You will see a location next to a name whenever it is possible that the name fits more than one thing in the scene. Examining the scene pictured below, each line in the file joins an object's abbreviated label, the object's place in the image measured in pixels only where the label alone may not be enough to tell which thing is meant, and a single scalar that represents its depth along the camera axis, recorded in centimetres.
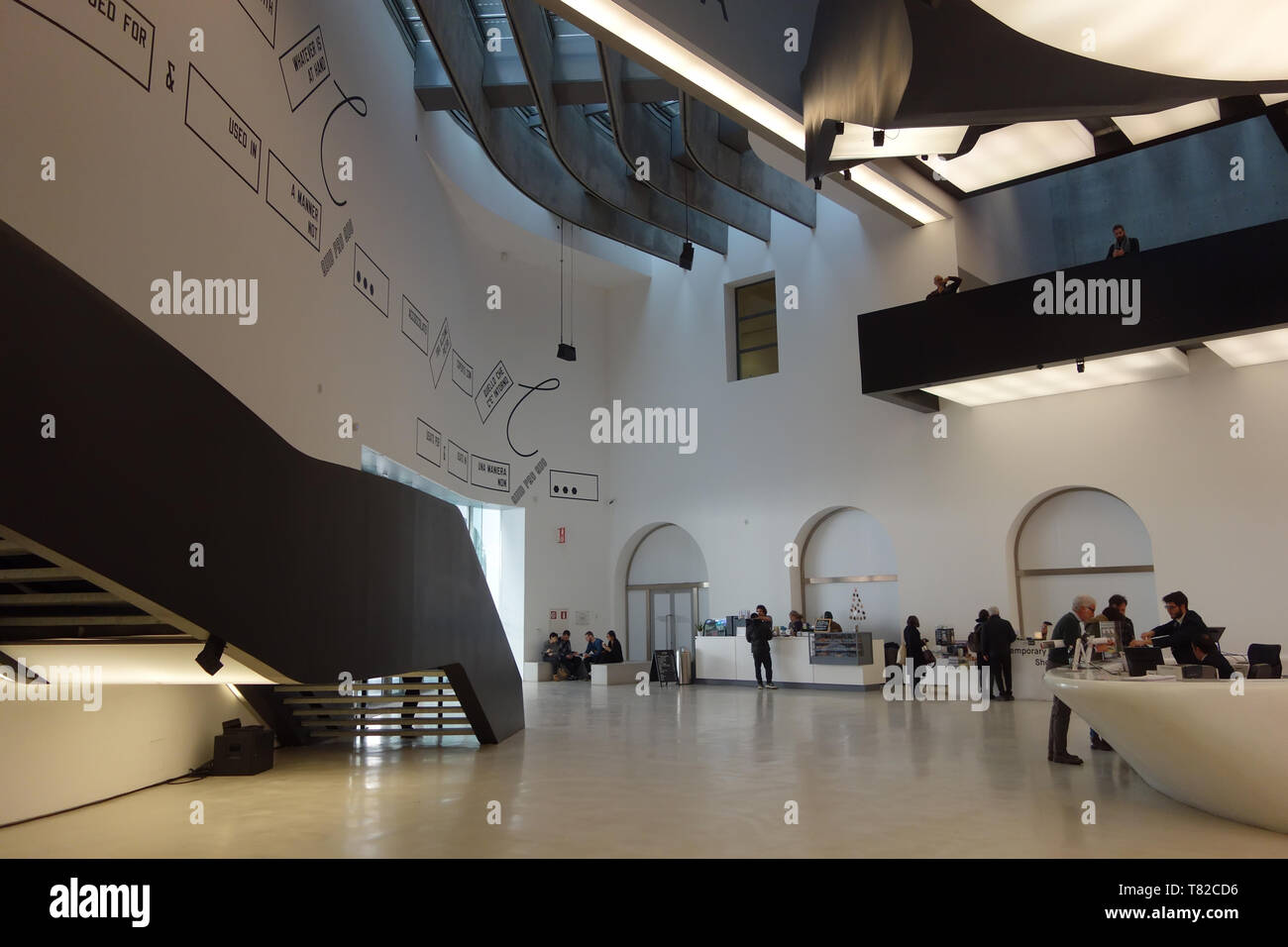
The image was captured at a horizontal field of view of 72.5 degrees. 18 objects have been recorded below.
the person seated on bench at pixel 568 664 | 1769
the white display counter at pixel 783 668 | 1394
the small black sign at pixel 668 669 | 1652
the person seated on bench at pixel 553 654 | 1780
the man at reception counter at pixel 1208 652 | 583
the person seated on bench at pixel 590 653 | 1786
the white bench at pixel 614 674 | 1631
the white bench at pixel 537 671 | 1770
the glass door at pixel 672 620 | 1842
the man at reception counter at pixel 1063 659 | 670
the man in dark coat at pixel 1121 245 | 1124
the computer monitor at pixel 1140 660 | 541
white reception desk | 432
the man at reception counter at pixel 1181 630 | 593
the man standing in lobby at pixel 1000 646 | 1205
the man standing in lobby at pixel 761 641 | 1458
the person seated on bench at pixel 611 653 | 1753
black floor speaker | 679
